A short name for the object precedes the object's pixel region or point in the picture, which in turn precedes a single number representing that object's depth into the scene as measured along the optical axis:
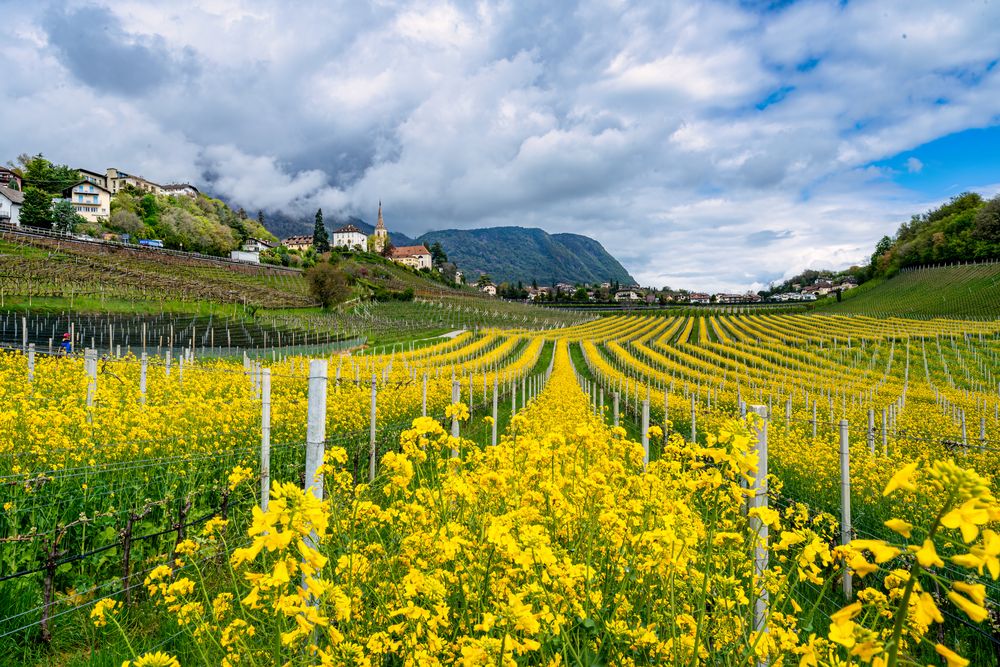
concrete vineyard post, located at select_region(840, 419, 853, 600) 4.95
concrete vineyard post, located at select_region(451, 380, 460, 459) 7.44
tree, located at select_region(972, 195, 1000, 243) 71.25
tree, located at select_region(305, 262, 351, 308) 53.47
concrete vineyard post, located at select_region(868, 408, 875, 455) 7.49
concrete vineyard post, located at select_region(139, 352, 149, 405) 8.54
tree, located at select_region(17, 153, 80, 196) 81.69
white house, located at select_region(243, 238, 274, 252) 96.40
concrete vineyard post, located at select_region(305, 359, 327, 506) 3.83
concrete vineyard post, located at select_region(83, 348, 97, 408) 8.27
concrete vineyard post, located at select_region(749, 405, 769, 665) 2.70
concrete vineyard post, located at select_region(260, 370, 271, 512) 5.04
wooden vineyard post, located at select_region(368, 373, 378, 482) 6.52
